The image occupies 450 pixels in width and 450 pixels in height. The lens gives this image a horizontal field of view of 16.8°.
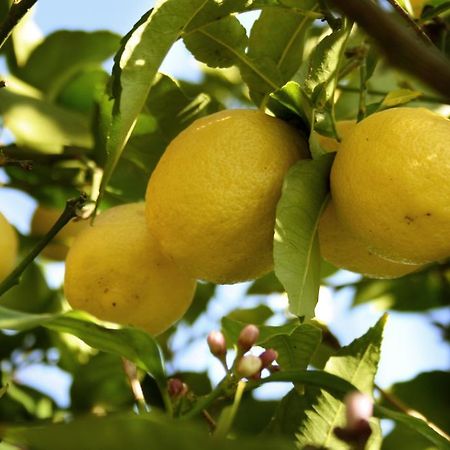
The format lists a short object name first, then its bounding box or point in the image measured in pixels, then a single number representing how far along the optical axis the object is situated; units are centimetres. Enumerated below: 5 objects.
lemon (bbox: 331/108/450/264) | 57
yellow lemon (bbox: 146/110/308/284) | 60
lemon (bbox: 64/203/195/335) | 66
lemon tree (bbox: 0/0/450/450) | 57
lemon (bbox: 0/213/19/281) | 70
